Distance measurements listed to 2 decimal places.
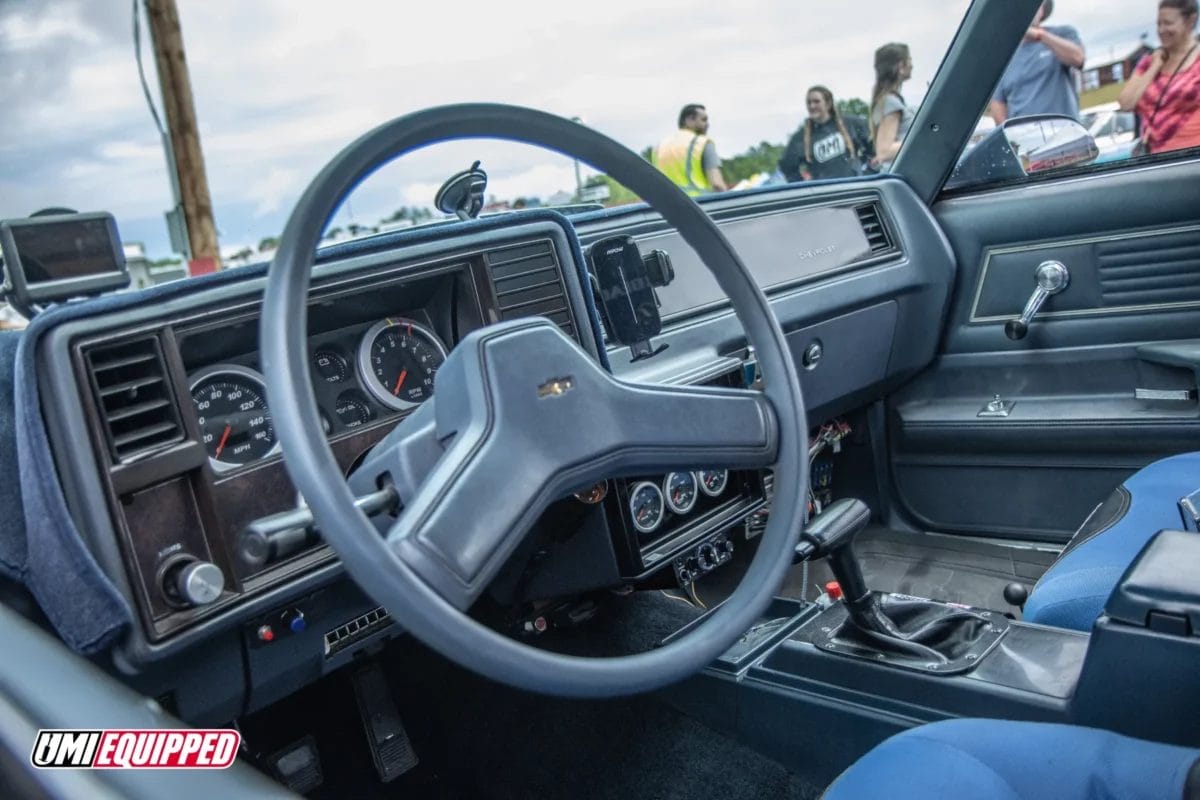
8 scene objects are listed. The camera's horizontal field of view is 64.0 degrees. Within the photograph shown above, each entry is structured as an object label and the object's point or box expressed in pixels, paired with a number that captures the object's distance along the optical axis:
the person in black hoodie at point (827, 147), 2.94
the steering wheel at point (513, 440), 0.86
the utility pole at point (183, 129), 5.45
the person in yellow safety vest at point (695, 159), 3.24
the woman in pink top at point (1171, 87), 2.26
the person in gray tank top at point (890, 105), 2.71
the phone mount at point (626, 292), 1.85
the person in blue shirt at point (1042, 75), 2.37
